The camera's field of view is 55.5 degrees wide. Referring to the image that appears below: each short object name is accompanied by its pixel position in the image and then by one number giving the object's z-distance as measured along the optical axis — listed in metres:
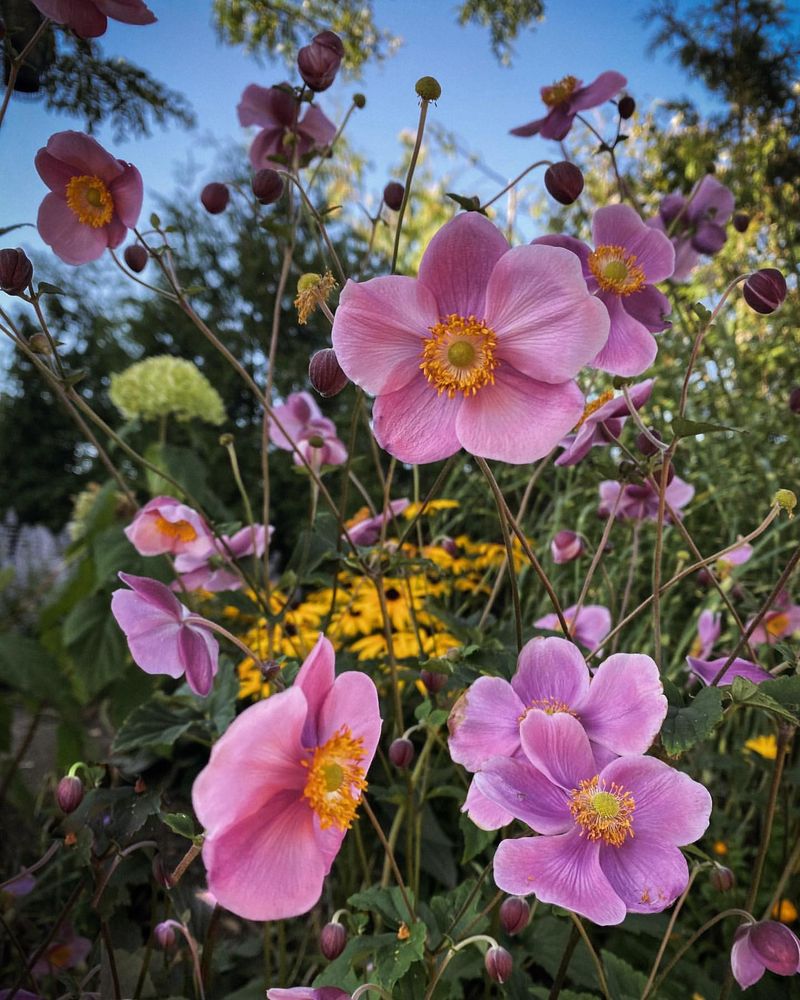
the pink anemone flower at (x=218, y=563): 0.80
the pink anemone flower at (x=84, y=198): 0.54
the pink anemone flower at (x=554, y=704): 0.46
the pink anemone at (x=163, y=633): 0.51
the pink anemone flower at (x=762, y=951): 0.47
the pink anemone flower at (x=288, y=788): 0.32
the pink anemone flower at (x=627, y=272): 0.52
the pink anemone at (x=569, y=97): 0.72
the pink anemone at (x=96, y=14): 0.52
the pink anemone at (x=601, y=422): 0.58
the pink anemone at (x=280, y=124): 0.74
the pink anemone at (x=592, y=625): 0.79
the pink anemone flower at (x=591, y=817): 0.42
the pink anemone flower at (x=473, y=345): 0.42
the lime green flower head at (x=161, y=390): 1.78
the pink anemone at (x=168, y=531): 0.76
